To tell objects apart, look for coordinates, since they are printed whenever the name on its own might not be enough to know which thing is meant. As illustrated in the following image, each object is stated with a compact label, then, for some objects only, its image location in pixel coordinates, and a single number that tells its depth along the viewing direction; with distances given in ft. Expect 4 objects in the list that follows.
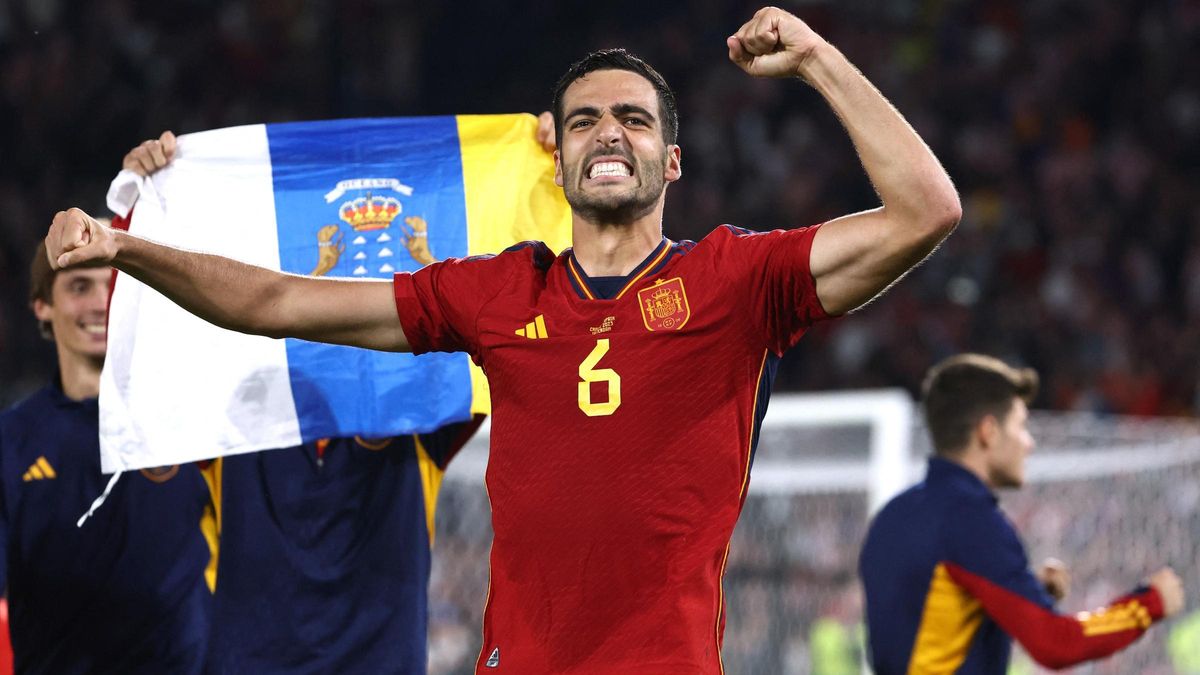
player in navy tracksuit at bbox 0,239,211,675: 30.40
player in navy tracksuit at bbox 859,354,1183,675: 31.40
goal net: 56.44
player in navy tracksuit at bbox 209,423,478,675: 28.04
